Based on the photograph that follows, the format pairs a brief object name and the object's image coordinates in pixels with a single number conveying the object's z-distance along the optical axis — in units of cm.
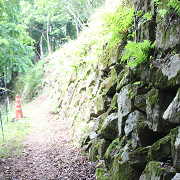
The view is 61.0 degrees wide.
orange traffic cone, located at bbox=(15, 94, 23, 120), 1070
